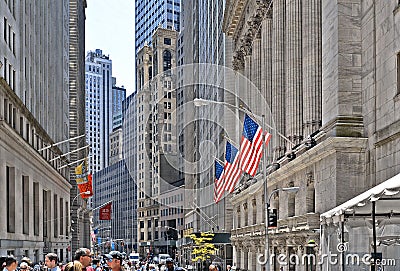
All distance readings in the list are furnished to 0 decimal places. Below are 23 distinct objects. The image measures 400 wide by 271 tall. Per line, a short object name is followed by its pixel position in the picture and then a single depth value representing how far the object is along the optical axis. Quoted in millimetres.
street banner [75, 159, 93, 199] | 55491
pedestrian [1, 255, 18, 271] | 11914
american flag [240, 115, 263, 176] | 31522
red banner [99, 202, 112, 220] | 61147
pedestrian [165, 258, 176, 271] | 15362
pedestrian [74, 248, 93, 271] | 10734
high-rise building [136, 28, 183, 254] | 157250
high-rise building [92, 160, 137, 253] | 190875
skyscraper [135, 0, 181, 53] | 191375
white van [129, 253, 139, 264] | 94375
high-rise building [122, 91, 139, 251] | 181875
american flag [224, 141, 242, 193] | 38938
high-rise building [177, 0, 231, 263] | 72062
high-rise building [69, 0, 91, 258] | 104694
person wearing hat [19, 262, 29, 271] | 13248
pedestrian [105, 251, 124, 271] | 10516
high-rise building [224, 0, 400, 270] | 19688
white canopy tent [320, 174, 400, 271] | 14258
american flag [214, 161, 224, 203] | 45044
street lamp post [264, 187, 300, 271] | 27730
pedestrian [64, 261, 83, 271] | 10062
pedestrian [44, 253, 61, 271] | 12703
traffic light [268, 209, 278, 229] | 27272
